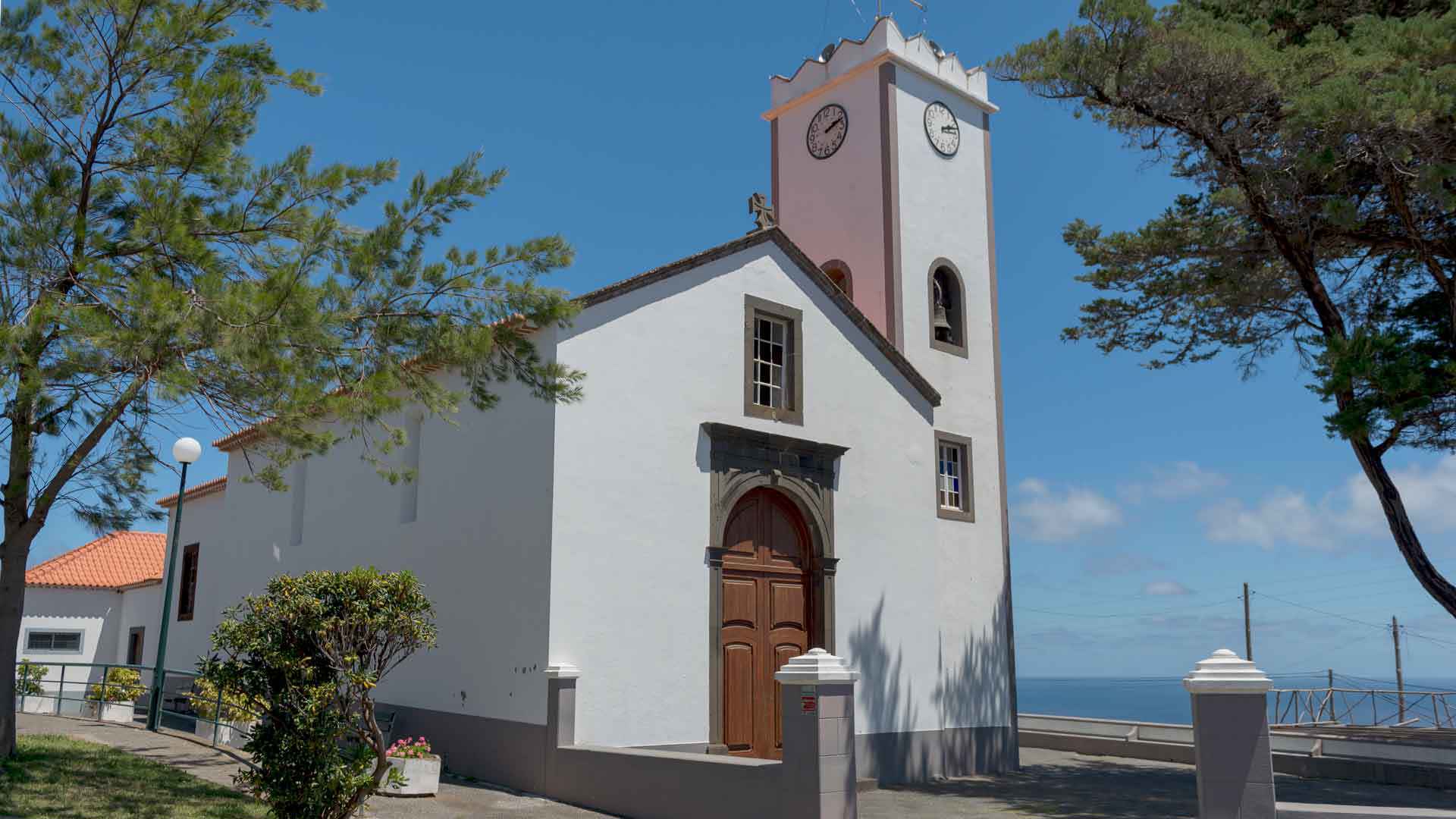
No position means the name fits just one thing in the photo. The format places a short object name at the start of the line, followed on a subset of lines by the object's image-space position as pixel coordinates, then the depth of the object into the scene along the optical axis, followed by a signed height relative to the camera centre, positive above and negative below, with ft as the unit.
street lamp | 48.11 +3.60
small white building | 89.04 +5.03
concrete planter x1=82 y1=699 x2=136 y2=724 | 57.36 -2.00
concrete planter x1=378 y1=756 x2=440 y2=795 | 36.45 -3.31
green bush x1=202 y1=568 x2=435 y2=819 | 27.50 -0.08
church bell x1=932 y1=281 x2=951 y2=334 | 60.39 +19.17
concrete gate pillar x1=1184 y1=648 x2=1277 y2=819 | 26.05 -1.47
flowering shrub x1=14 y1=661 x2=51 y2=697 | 60.29 -0.32
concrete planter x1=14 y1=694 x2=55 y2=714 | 66.22 -1.87
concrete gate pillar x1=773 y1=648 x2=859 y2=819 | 30.35 -1.61
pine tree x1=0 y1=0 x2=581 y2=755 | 27.48 +11.23
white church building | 40.86 +7.84
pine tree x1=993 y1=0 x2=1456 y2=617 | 39.88 +20.06
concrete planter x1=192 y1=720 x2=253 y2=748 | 47.16 -2.46
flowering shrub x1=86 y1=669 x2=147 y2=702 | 55.06 -0.83
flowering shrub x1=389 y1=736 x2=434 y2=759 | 36.88 -2.43
